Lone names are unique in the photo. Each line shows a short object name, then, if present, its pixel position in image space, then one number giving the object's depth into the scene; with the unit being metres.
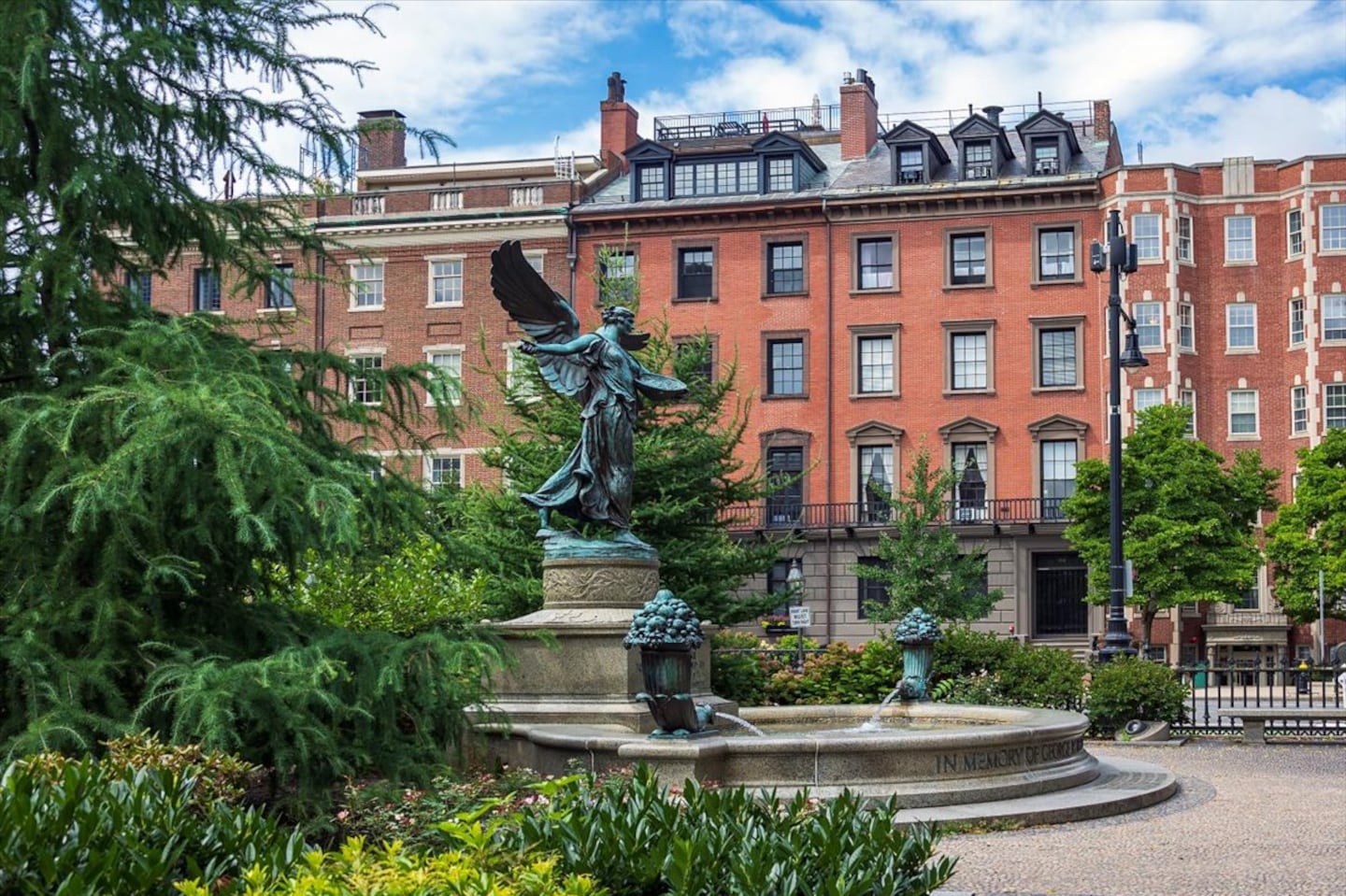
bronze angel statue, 14.53
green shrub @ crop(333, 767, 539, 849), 8.23
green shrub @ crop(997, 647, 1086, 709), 19.88
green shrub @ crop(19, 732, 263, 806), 7.23
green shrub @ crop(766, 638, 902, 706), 20.28
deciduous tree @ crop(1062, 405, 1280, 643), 40.16
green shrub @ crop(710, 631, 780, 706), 19.59
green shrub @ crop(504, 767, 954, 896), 5.12
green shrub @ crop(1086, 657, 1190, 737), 19.84
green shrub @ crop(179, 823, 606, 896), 4.79
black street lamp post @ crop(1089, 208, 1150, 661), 22.03
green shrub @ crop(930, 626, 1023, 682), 20.78
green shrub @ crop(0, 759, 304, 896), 5.13
